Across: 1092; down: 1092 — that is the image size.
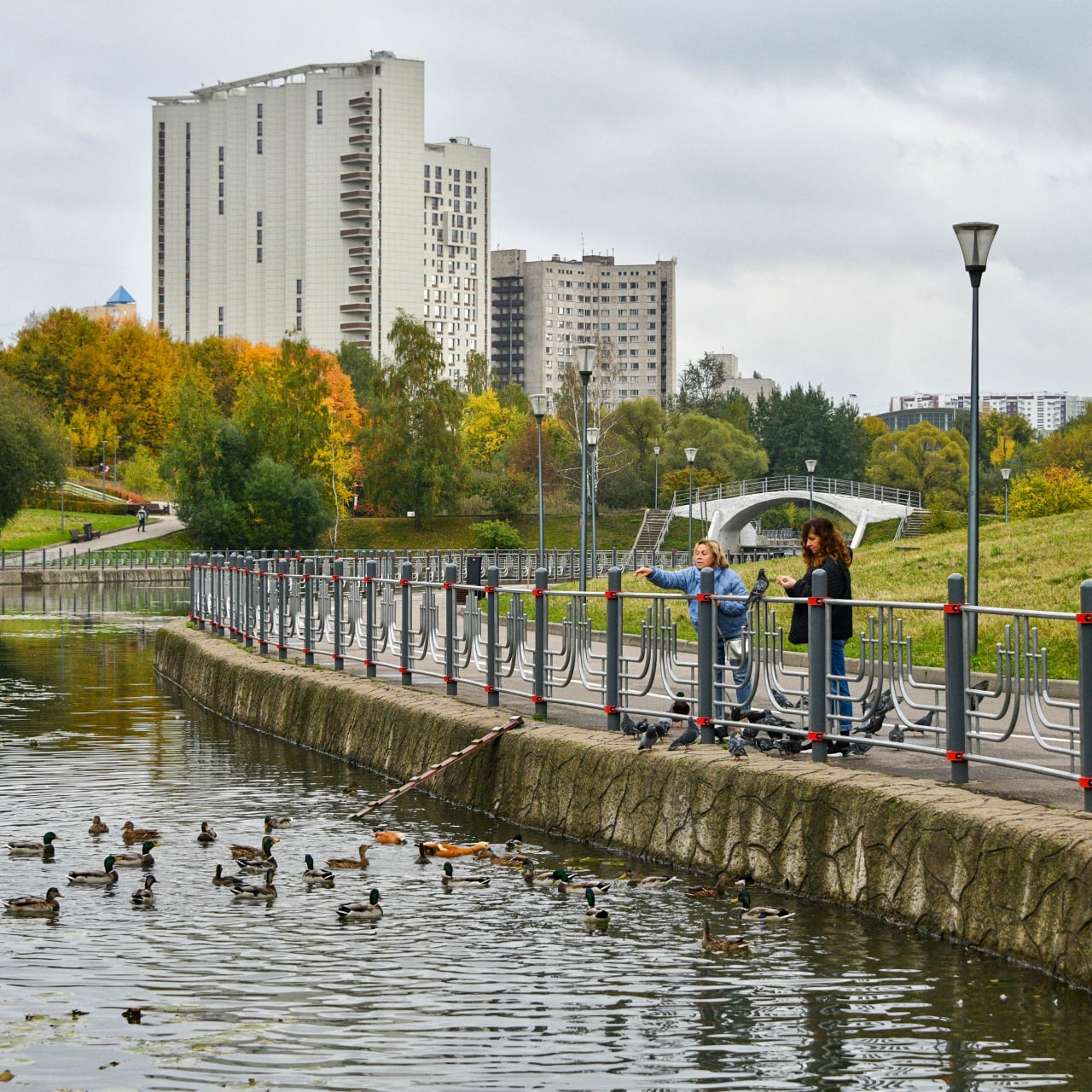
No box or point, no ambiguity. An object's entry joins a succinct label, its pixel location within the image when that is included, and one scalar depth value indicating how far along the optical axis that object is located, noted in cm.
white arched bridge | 9962
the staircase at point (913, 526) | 9781
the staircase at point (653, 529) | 9844
